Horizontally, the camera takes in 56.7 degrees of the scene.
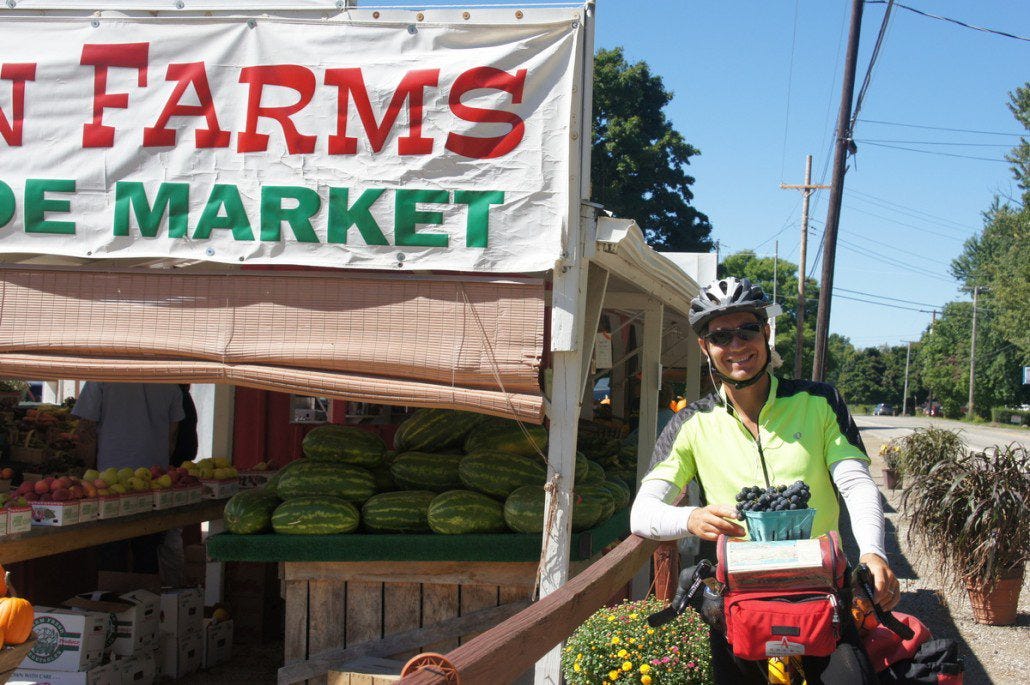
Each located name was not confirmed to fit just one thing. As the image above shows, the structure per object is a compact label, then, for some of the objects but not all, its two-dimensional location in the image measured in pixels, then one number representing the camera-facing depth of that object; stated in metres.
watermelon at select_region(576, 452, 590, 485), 6.61
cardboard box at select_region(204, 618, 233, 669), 6.70
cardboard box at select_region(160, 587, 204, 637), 6.34
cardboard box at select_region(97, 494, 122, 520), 6.01
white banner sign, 5.00
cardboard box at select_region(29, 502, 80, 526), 5.63
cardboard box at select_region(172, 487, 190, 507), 6.81
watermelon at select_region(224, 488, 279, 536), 5.51
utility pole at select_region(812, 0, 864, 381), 16.30
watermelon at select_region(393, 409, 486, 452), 6.67
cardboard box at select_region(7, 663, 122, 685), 5.41
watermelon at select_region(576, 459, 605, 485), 6.69
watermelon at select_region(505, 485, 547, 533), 5.48
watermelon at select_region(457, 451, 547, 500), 5.91
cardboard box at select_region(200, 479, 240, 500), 7.35
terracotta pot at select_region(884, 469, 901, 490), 18.31
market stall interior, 4.96
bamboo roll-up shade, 4.91
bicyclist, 2.76
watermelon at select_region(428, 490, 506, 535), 5.51
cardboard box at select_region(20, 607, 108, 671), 5.45
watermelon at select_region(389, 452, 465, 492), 6.12
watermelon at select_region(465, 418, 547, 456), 6.47
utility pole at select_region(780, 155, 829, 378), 33.97
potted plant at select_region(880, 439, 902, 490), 18.15
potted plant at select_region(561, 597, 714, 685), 4.85
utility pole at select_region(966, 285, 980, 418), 71.75
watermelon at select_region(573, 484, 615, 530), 6.05
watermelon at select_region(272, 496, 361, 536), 5.45
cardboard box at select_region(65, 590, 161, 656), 5.94
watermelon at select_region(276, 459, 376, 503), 5.79
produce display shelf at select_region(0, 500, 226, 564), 5.29
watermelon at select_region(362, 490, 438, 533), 5.57
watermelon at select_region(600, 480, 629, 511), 6.57
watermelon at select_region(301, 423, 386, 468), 6.12
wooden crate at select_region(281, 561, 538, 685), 5.36
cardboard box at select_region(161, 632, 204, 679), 6.36
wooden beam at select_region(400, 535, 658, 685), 2.42
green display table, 5.35
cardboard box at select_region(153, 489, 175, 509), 6.60
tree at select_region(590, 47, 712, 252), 34.12
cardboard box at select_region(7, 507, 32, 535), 5.29
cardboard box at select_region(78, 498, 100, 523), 5.81
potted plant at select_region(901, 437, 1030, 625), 7.93
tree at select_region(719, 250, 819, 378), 63.31
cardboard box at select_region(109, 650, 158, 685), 5.83
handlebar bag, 2.36
